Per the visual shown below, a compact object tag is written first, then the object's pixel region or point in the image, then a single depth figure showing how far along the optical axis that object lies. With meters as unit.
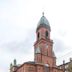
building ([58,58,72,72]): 38.47
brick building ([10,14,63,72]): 30.59
